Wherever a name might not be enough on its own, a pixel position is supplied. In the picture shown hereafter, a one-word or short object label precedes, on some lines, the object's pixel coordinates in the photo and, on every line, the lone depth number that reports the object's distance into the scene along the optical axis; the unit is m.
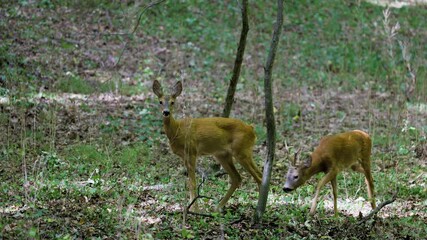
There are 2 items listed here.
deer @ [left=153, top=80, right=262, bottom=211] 14.95
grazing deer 14.98
